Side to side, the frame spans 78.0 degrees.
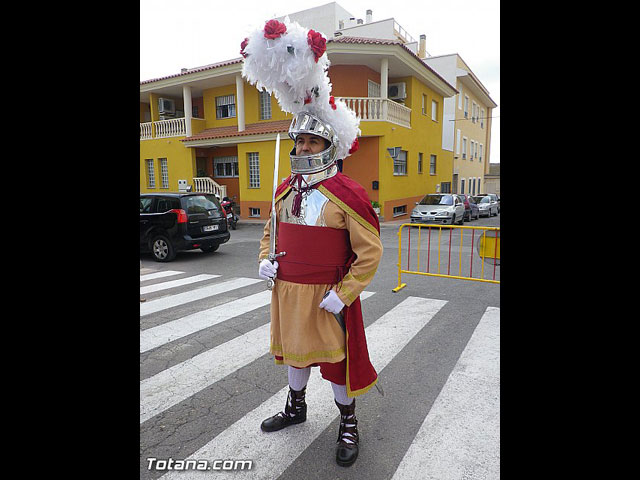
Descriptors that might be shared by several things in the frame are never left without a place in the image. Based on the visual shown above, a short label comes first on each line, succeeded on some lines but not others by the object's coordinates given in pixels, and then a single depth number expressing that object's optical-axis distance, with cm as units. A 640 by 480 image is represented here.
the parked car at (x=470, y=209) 1907
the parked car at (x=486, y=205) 2317
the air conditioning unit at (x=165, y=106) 2250
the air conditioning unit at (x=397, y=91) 1997
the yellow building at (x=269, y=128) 1708
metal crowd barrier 686
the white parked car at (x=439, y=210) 1612
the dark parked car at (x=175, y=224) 919
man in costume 235
